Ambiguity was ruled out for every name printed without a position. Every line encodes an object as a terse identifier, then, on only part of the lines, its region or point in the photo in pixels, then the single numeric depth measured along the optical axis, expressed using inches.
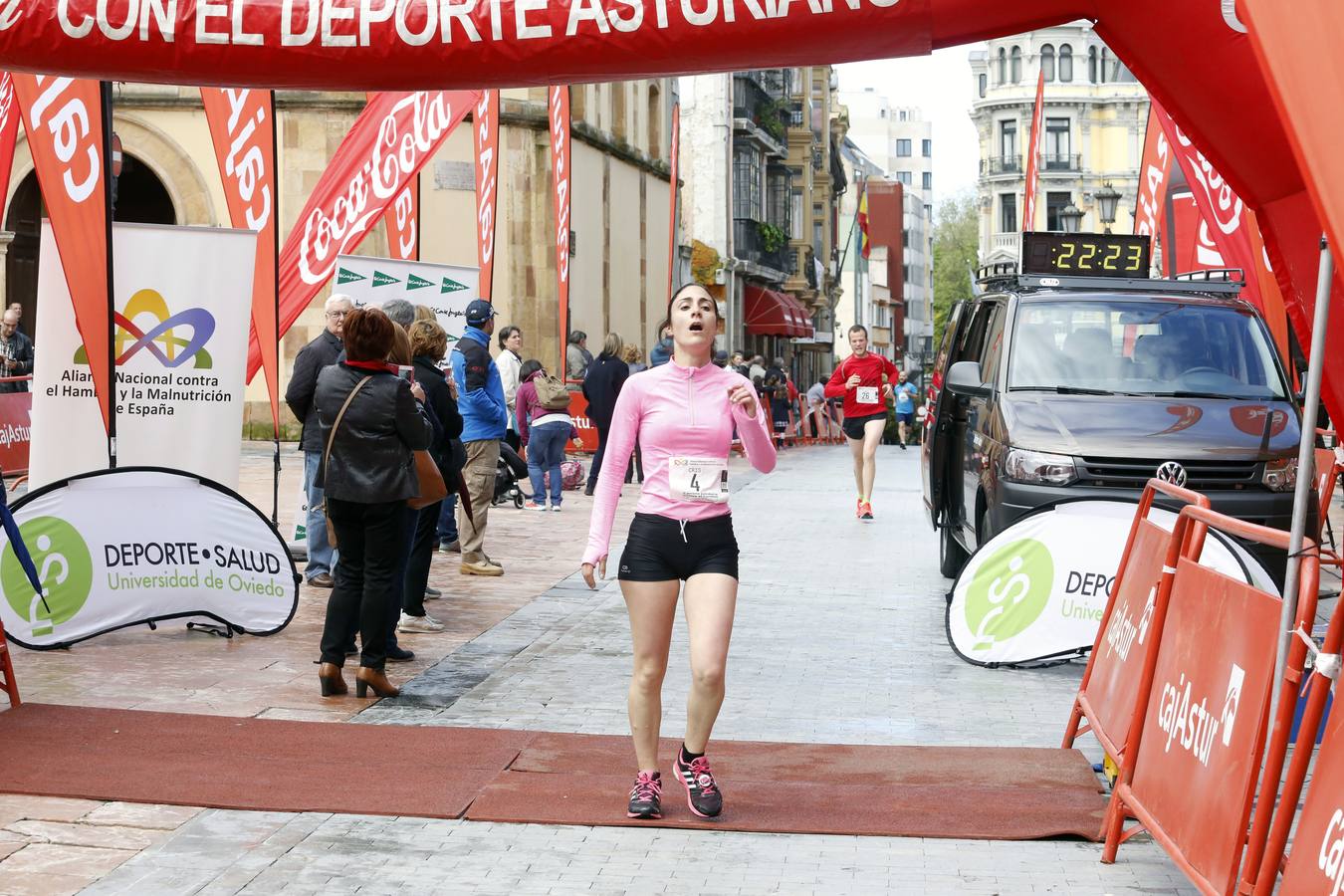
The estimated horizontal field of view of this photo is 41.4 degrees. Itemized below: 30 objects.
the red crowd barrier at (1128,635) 237.6
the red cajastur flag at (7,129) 546.9
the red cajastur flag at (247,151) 466.9
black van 391.9
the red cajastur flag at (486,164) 631.2
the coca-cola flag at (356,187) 530.3
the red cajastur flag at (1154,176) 606.9
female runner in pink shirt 243.6
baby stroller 700.7
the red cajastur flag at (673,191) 1162.3
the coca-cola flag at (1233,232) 477.7
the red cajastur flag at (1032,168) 959.6
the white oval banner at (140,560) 358.3
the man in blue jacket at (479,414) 501.4
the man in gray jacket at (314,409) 408.8
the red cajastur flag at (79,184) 358.0
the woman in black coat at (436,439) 402.9
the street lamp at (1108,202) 1208.1
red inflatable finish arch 212.7
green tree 4611.2
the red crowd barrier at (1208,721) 177.5
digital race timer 515.5
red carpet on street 248.4
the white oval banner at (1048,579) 336.5
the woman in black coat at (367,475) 323.9
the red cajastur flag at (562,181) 701.3
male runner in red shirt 678.5
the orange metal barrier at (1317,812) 154.1
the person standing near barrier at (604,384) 792.9
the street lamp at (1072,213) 1289.0
